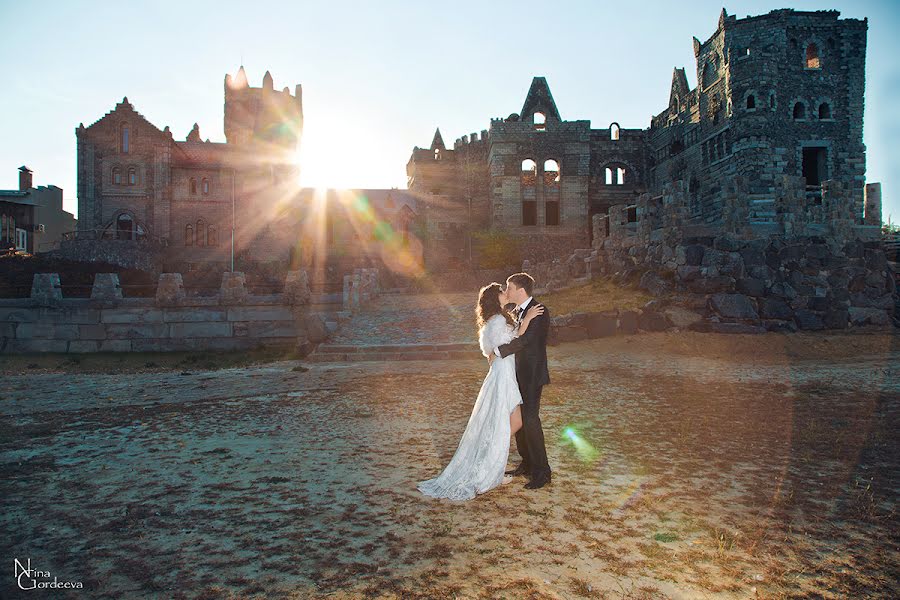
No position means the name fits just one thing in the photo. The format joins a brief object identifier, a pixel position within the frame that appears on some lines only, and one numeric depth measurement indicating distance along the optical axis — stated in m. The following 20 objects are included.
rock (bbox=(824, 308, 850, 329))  17.14
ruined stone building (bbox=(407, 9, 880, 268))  25.81
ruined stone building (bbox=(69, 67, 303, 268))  43.88
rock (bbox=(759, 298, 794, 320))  16.98
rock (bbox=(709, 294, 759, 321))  16.53
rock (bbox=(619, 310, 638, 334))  16.58
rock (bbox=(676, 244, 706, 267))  17.41
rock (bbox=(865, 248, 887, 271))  18.25
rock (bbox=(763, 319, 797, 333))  16.76
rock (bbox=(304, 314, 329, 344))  18.00
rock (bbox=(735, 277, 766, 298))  17.17
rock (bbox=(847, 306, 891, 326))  17.38
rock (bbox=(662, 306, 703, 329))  16.48
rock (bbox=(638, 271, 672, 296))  17.45
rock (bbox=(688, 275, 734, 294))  16.91
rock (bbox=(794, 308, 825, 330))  17.02
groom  5.39
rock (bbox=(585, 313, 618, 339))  16.47
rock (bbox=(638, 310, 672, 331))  16.52
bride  5.18
